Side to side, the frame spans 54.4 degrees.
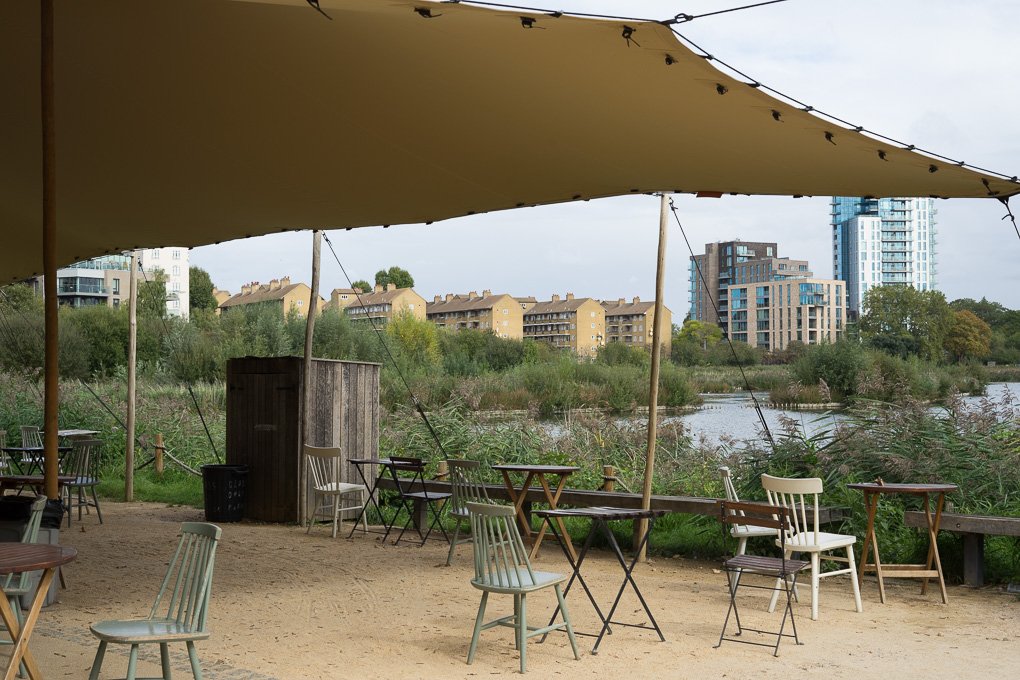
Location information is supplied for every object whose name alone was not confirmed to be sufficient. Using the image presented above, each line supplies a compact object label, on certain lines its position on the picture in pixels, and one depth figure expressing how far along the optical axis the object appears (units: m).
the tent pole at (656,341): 7.54
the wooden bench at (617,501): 7.46
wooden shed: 9.82
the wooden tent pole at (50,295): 4.89
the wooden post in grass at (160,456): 13.02
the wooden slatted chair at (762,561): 5.16
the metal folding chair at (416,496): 8.51
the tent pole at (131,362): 10.77
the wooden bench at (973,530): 6.30
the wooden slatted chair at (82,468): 9.05
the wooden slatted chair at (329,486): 8.89
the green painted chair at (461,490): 7.40
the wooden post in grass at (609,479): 8.74
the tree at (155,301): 33.59
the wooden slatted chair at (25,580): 4.52
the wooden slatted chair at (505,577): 4.69
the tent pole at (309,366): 9.58
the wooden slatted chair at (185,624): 3.62
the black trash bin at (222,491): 9.77
